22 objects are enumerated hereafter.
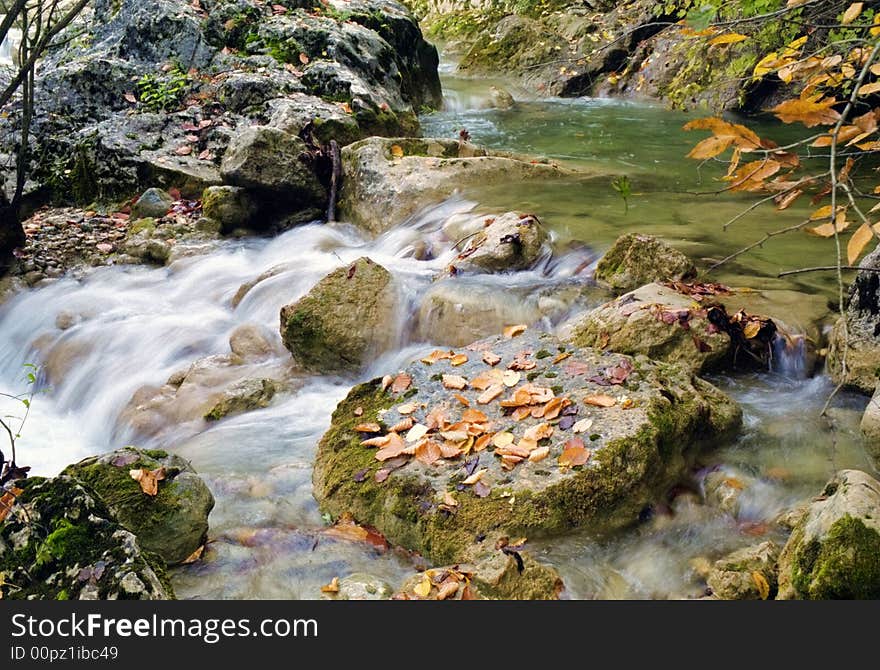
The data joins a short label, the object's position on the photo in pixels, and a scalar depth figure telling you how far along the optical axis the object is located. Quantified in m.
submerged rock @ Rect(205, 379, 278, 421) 5.29
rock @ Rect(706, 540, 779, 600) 2.94
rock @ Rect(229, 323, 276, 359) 6.18
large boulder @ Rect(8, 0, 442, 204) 9.46
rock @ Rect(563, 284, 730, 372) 4.63
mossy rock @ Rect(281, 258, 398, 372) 5.57
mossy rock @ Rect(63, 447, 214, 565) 3.37
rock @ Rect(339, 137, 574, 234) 8.23
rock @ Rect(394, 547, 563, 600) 2.91
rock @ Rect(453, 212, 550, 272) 6.32
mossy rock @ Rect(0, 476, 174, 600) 2.44
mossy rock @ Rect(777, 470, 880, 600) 2.56
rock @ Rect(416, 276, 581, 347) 5.65
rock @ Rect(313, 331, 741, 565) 3.46
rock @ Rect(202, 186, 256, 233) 8.56
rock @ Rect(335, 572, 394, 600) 3.08
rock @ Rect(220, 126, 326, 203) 8.18
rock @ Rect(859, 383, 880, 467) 3.60
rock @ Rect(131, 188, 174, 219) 8.88
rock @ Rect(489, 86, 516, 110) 15.78
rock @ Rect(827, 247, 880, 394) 4.23
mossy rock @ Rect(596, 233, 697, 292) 5.53
